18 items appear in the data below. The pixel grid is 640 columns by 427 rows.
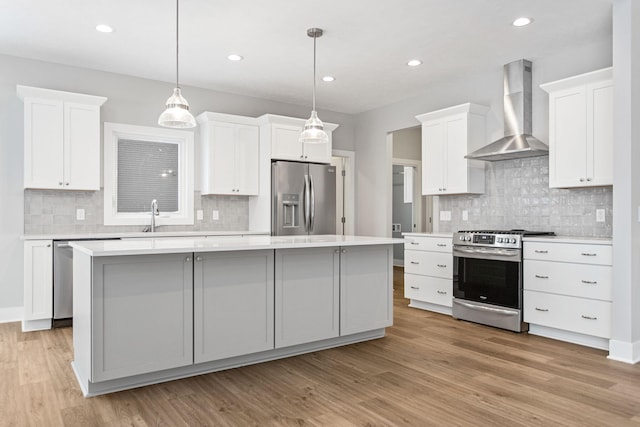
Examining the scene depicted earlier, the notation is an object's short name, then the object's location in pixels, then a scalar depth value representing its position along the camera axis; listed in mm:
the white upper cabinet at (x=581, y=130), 3688
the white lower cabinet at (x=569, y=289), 3482
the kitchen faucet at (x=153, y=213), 5117
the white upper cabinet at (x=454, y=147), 4879
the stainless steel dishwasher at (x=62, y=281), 4211
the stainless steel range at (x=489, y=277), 4047
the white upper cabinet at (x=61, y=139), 4270
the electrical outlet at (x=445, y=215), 5473
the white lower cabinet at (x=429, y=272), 4770
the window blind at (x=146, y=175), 5160
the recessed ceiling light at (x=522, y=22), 3652
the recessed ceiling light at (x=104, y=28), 3768
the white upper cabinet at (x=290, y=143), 5562
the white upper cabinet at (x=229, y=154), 5363
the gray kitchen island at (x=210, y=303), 2594
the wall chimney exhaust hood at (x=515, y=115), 4445
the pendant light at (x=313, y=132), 3766
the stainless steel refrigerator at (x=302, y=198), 5578
